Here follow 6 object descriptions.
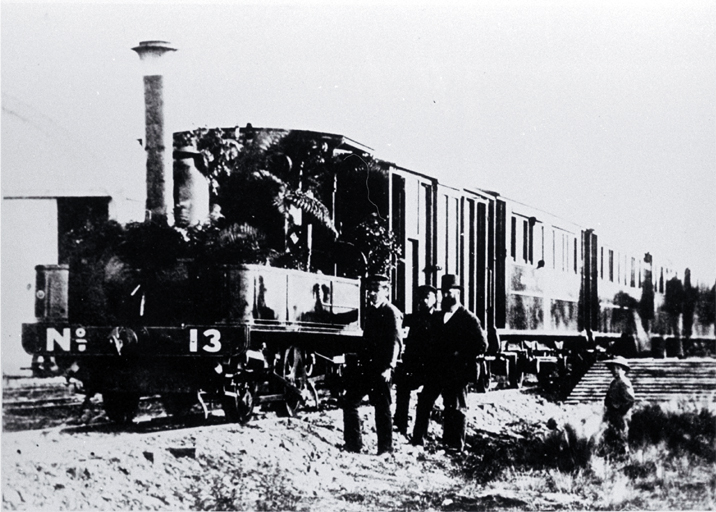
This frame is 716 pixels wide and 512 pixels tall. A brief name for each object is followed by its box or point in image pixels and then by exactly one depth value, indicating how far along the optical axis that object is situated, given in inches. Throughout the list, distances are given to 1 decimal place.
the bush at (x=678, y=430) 332.8
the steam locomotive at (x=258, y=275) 321.7
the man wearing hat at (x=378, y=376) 321.1
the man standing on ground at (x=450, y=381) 336.2
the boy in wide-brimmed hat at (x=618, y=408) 333.4
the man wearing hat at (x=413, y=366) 337.7
